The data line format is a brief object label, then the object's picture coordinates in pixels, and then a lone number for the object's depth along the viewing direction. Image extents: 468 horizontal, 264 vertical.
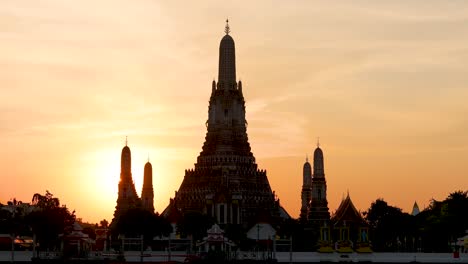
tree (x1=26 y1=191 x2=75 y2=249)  131.50
